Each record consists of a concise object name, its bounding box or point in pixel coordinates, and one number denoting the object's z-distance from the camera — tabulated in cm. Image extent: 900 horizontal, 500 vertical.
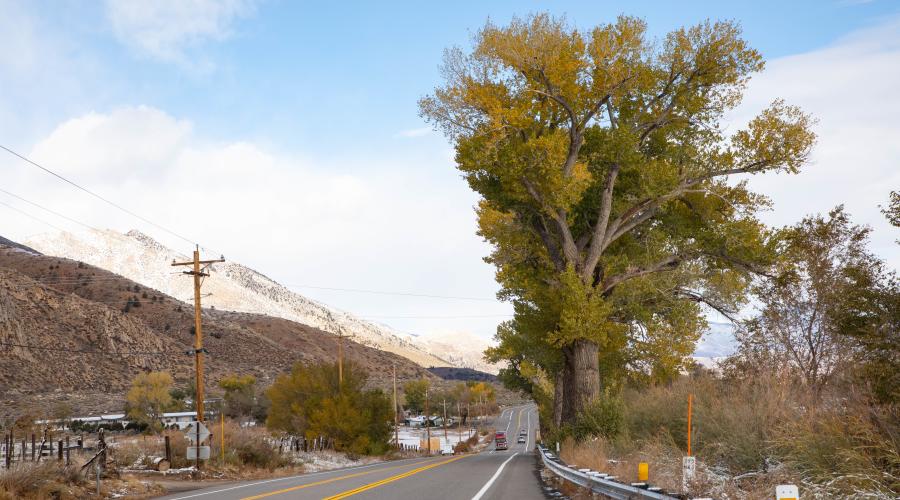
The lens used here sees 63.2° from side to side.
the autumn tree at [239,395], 8381
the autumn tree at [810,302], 2100
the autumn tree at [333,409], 5619
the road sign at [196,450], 2612
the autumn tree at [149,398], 6931
